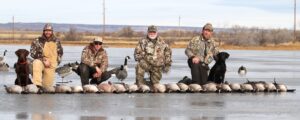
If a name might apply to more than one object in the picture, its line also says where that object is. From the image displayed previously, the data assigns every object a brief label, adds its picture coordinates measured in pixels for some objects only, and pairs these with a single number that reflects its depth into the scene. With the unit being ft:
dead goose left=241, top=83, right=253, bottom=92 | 67.77
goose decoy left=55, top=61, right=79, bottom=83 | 76.68
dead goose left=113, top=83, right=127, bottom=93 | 63.93
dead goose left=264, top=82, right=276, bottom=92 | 68.66
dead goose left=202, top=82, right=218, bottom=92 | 66.44
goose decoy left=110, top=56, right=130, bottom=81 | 75.92
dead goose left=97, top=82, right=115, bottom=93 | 63.57
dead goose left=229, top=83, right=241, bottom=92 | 67.31
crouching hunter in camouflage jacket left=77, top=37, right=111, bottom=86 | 65.98
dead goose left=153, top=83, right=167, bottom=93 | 64.80
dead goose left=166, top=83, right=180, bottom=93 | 65.21
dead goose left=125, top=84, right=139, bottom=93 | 64.23
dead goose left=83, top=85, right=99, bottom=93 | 62.85
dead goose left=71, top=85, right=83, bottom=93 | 62.64
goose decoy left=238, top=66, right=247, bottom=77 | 90.17
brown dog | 64.23
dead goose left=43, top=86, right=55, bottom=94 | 62.39
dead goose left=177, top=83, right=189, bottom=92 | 65.62
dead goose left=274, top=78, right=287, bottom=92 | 68.49
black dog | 68.74
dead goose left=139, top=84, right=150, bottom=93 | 64.54
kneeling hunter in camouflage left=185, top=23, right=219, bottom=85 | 67.82
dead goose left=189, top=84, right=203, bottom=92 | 66.03
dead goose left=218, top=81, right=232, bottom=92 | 66.85
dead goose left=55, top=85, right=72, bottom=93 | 62.54
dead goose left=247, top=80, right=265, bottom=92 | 68.33
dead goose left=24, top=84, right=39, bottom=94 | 61.87
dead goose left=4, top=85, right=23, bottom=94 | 61.57
